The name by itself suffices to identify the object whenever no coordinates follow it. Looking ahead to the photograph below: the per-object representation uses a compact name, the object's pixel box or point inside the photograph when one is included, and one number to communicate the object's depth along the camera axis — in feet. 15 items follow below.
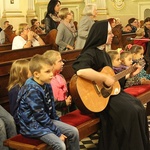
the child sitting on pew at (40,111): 13.74
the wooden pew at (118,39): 38.80
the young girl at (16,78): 16.02
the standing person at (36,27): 41.01
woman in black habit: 16.70
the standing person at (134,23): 47.99
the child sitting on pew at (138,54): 23.19
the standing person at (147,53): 32.90
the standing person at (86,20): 28.28
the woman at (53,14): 31.40
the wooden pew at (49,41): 29.41
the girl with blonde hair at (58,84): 16.98
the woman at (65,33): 28.23
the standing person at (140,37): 32.91
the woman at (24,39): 27.55
